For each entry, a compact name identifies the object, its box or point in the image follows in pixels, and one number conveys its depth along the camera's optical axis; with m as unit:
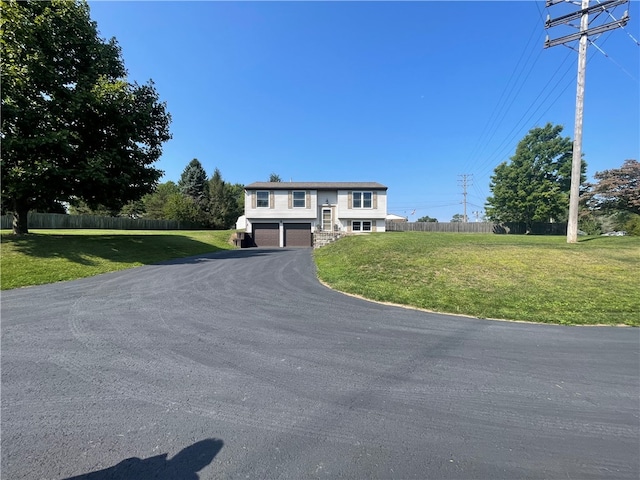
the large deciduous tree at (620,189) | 27.45
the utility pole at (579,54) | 14.91
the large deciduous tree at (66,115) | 11.39
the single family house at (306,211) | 27.22
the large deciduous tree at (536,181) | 35.41
